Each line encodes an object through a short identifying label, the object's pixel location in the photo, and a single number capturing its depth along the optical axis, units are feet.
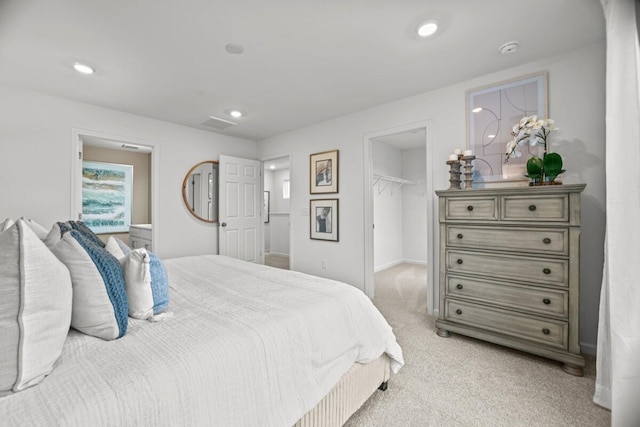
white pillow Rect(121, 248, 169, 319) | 4.00
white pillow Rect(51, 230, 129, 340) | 3.32
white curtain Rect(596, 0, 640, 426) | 4.15
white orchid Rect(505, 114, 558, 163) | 7.25
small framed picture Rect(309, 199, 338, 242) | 12.91
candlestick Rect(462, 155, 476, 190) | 8.34
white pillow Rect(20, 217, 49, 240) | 5.49
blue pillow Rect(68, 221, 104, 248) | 5.31
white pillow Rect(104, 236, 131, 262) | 4.89
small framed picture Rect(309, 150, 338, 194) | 12.84
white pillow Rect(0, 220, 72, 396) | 2.42
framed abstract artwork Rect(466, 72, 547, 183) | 8.00
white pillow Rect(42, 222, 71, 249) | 4.46
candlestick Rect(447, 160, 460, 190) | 8.66
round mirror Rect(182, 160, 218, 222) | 13.60
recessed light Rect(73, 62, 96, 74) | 7.84
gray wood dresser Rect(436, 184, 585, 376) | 6.37
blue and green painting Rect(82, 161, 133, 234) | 16.16
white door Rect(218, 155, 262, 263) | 14.42
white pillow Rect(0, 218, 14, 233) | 5.44
